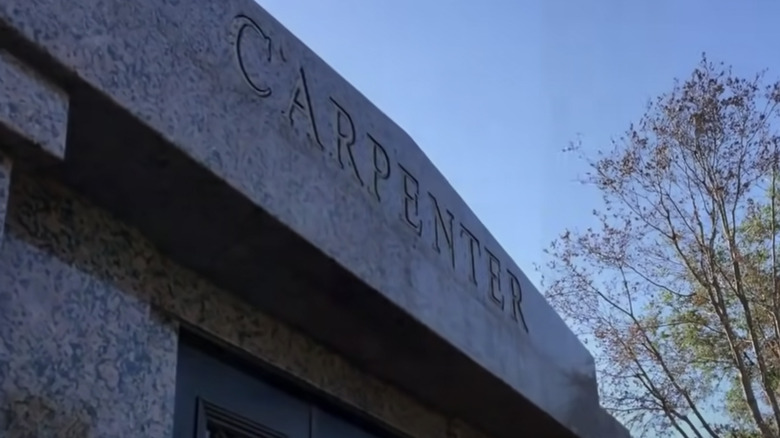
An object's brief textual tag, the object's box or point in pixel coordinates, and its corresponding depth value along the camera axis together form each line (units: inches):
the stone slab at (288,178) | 84.2
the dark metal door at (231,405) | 99.3
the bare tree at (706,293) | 482.9
